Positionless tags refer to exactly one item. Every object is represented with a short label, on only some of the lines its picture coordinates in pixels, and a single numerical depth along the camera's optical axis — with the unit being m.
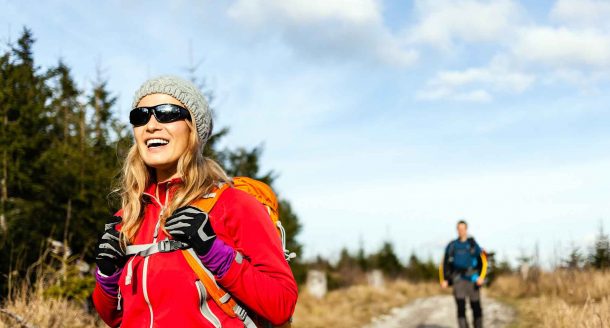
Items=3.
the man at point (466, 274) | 10.62
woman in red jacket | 2.03
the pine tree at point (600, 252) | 16.28
